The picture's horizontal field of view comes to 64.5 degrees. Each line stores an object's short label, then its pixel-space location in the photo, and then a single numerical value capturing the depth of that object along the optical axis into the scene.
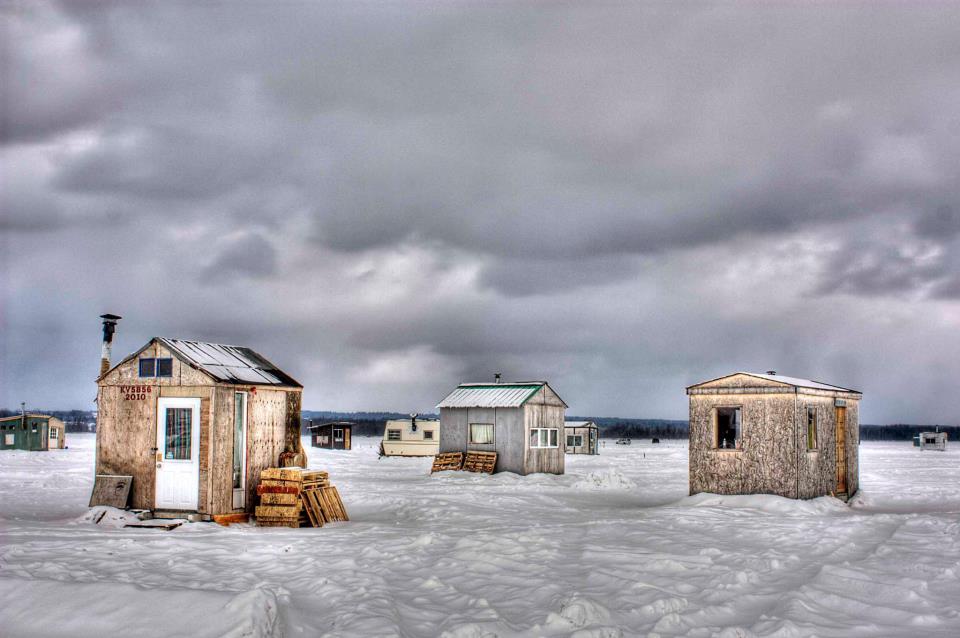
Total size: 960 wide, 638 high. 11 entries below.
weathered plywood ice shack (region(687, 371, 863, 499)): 23.19
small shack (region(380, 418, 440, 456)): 58.78
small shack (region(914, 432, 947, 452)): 86.71
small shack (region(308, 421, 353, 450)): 70.75
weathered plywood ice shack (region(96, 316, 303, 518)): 18.14
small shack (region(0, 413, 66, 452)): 55.75
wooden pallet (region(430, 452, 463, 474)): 36.25
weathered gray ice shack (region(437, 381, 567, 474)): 35.12
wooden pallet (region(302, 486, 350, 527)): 18.70
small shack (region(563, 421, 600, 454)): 70.06
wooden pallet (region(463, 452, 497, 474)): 35.28
